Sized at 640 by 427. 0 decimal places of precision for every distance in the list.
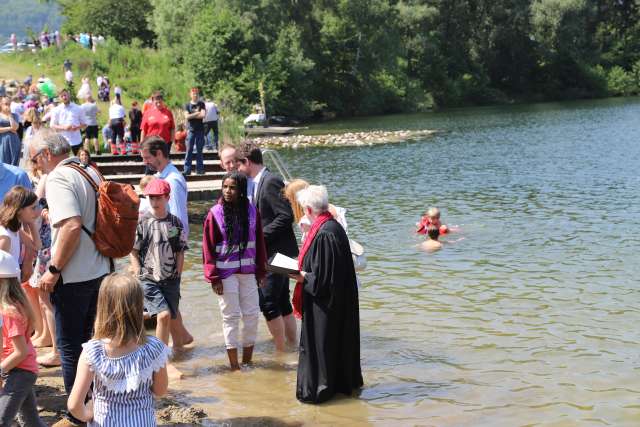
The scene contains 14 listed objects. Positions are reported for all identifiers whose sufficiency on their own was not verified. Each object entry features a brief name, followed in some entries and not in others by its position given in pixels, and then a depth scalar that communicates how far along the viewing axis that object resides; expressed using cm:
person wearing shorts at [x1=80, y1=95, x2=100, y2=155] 1884
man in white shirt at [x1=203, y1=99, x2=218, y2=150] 2002
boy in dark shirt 736
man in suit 783
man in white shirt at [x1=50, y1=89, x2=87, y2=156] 1509
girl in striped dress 412
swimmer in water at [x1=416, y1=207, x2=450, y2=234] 1457
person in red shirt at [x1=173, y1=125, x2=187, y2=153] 2205
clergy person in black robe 673
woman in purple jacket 730
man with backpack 563
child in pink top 498
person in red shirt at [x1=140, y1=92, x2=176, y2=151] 1544
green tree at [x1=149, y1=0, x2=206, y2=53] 5675
